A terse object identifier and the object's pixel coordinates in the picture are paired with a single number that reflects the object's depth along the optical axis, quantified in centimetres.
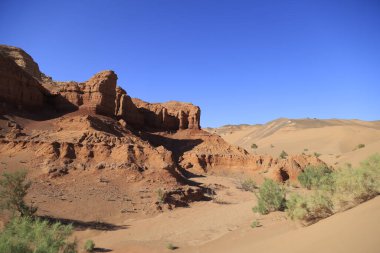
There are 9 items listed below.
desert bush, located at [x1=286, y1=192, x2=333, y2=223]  839
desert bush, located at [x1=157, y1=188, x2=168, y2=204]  2000
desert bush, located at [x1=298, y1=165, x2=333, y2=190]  2860
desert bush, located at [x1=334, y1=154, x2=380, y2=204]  780
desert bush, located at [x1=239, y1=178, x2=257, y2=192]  2893
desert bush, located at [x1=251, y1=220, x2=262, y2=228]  1306
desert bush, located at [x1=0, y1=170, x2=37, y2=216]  1527
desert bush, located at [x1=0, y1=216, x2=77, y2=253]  678
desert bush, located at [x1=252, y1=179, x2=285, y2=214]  1526
